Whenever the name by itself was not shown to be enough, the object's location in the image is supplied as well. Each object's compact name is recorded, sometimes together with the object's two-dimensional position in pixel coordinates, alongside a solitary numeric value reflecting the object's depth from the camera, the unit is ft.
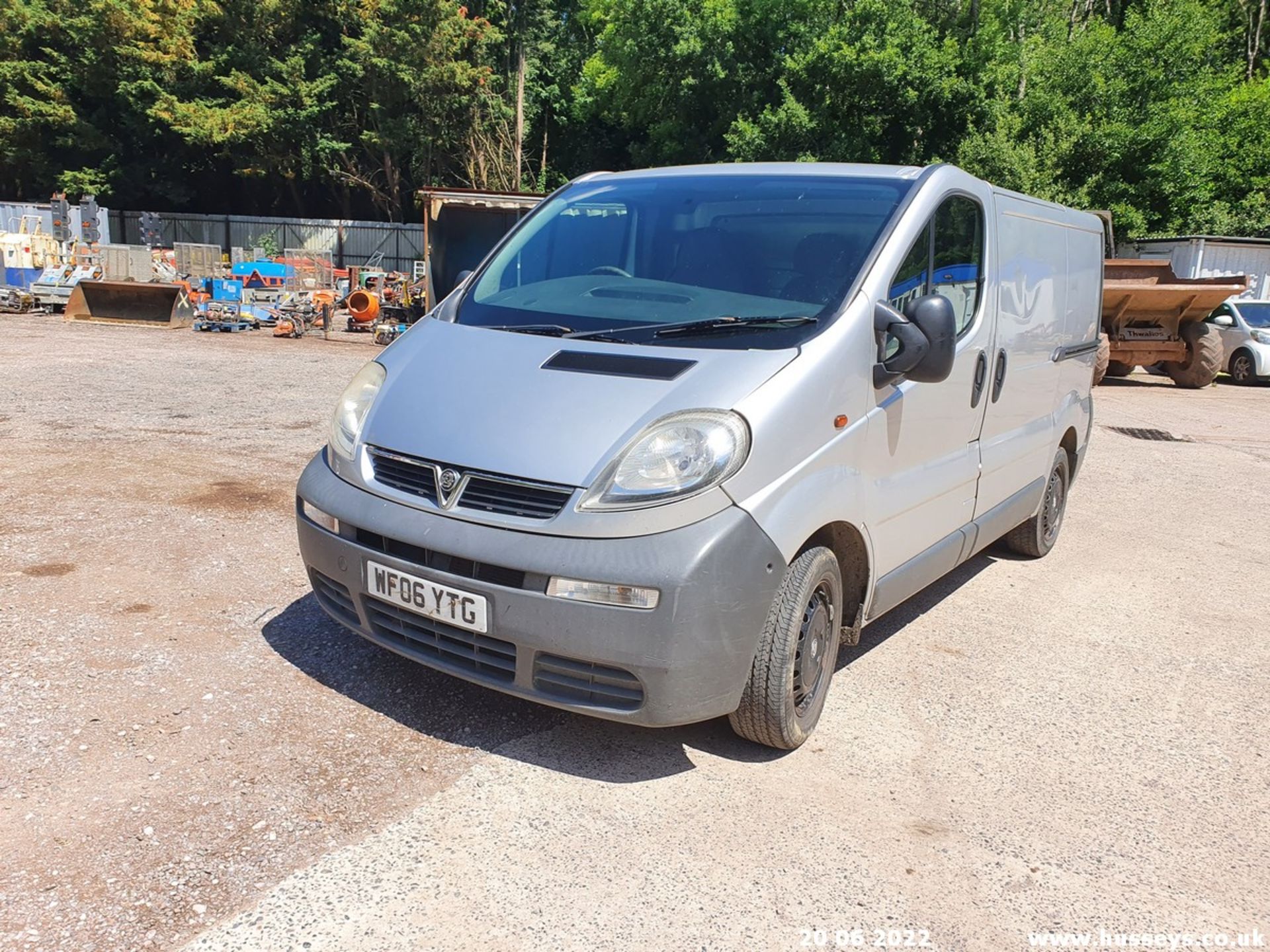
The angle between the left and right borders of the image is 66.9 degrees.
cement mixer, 67.10
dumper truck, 49.37
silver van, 9.14
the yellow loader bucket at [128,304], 62.34
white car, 55.72
